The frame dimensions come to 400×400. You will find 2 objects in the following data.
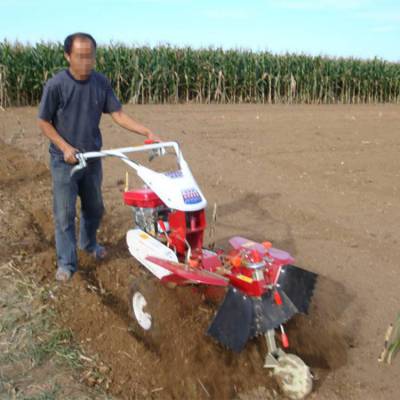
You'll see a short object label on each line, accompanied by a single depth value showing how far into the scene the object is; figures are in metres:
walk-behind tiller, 3.29
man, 4.15
